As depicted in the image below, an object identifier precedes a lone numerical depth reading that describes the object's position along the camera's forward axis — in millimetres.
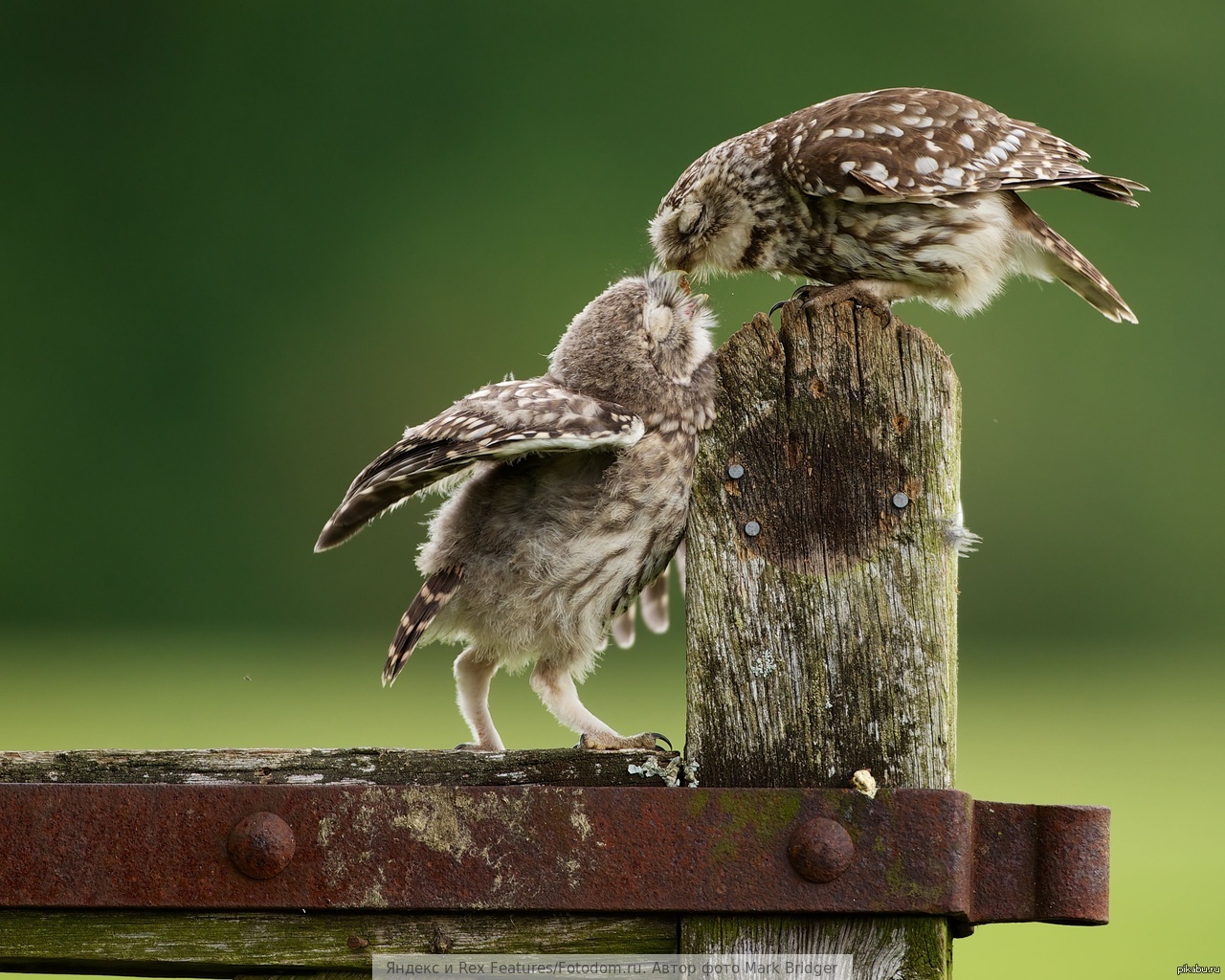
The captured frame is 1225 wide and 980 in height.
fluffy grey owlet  8881
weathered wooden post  8725
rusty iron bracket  8685
